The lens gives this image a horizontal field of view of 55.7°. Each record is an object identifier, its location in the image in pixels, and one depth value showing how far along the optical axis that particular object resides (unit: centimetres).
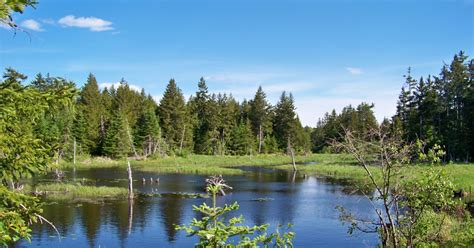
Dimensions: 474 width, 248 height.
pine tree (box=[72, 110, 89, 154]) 8219
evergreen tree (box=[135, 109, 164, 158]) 8544
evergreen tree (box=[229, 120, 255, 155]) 9956
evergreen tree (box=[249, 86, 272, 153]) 10975
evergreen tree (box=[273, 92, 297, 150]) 10875
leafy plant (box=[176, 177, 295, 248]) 720
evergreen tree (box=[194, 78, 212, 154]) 9969
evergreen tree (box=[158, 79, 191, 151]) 9462
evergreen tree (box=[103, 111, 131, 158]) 8312
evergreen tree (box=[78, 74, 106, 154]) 8819
